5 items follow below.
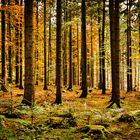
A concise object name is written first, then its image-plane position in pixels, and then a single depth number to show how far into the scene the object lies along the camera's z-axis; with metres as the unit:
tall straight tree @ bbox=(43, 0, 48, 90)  25.80
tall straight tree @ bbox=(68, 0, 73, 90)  26.43
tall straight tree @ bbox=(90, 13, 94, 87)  38.74
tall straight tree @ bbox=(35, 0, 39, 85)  33.18
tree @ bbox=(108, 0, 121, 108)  15.06
